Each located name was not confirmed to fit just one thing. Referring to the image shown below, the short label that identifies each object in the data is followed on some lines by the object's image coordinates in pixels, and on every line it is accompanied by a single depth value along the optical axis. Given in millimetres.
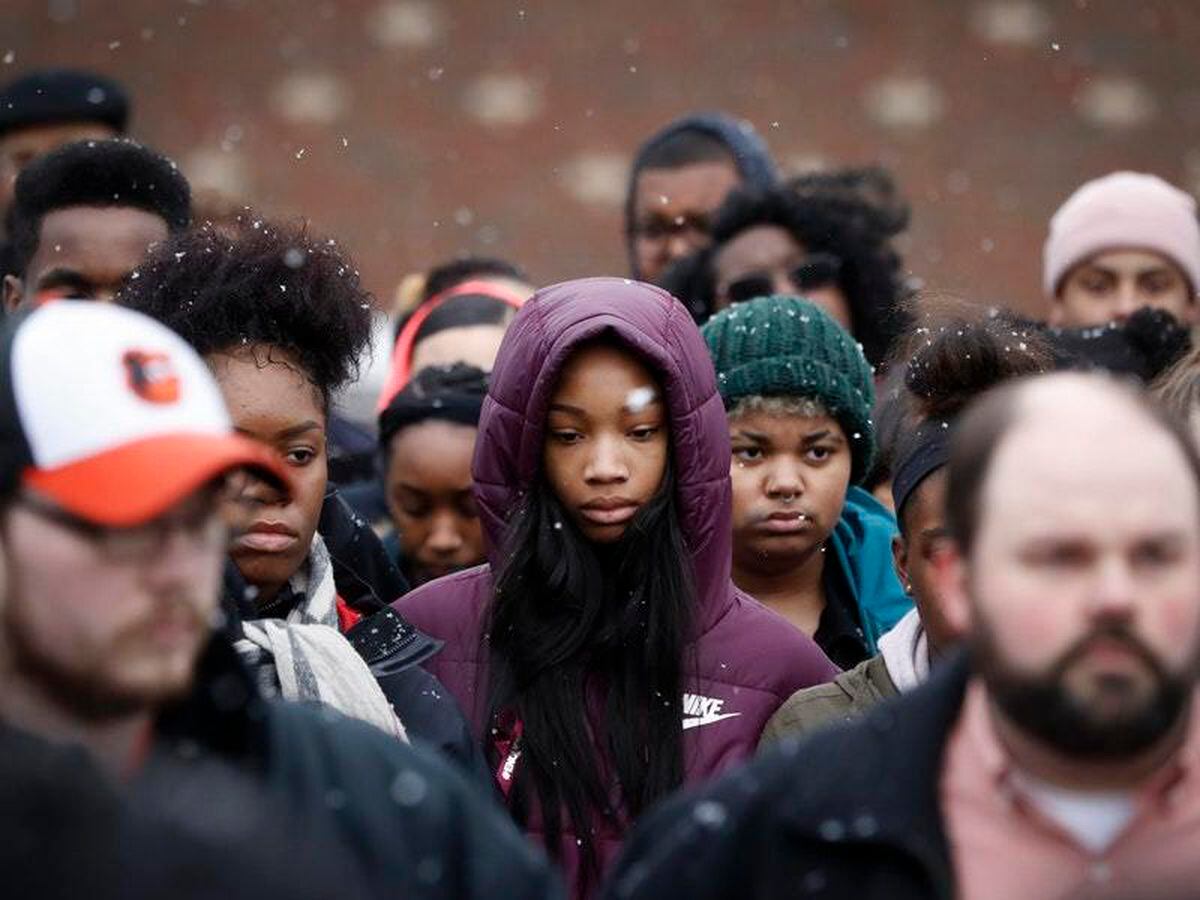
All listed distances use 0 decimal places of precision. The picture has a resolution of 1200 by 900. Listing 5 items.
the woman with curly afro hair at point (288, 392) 8359
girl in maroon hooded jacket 8648
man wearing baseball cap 5437
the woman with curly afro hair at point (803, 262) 12727
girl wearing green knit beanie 9953
